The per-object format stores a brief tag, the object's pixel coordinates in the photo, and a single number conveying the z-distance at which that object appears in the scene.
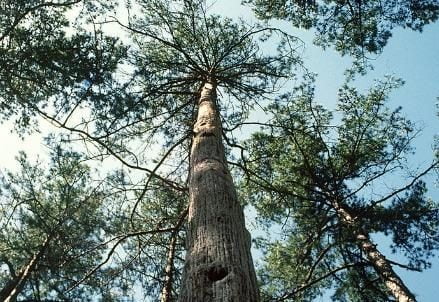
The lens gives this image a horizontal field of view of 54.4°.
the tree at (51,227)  7.70
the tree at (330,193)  7.81
